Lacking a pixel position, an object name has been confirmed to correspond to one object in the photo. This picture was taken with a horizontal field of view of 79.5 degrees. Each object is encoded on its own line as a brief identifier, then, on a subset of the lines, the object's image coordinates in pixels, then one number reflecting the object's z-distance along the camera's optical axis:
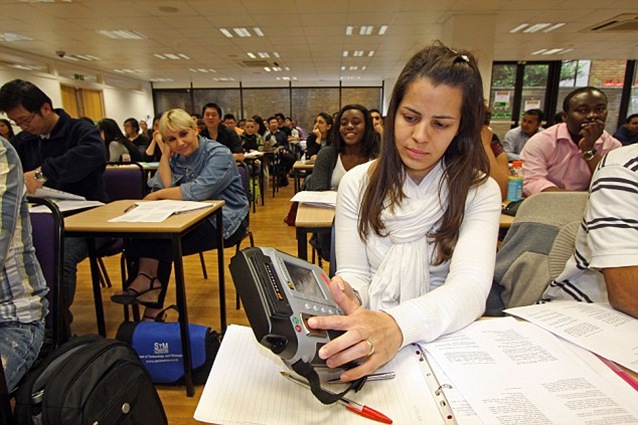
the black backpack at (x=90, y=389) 0.85
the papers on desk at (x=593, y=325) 0.61
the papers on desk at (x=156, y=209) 1.67
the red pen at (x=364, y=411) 0.49
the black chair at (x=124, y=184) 2.58
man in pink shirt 2.10
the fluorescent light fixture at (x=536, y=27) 6.54
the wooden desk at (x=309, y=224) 1.70
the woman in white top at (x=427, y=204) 0.85
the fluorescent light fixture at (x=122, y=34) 6.86
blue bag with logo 1.71
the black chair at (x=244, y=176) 2.66
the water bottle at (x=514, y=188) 2.10
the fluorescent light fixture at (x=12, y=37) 7.07
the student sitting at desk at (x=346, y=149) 2.78
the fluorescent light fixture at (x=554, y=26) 6.49
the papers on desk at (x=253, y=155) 5.25
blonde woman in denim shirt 2.10
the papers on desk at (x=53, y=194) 1.90
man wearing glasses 2.09
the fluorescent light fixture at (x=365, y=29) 6.61
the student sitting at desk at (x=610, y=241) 0.74
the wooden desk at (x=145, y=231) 1.56
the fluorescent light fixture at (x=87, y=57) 9.16
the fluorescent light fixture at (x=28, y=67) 8.50
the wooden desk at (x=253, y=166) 5.28
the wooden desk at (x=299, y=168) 4.64
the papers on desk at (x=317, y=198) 1.98
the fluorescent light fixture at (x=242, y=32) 6.74
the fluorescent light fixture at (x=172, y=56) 8.87
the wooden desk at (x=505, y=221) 1.63
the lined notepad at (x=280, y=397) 0.49
